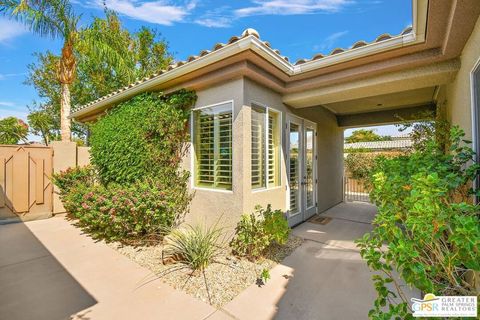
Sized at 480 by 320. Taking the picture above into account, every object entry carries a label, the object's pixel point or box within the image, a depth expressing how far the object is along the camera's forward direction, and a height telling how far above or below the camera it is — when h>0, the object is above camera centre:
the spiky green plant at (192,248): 4.30 -1.72
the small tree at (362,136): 30.39 +3.70
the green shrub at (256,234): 4.66 -1.53
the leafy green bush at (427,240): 1.47 -0.61
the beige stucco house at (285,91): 3.44 +1.70
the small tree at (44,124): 20.39 +3.84
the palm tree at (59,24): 8.51 +5.76
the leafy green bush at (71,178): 8.09 -0.55
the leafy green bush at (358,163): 14.67 -0.06
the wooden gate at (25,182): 7.66 -0.63
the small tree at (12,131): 19.89 +3.13
